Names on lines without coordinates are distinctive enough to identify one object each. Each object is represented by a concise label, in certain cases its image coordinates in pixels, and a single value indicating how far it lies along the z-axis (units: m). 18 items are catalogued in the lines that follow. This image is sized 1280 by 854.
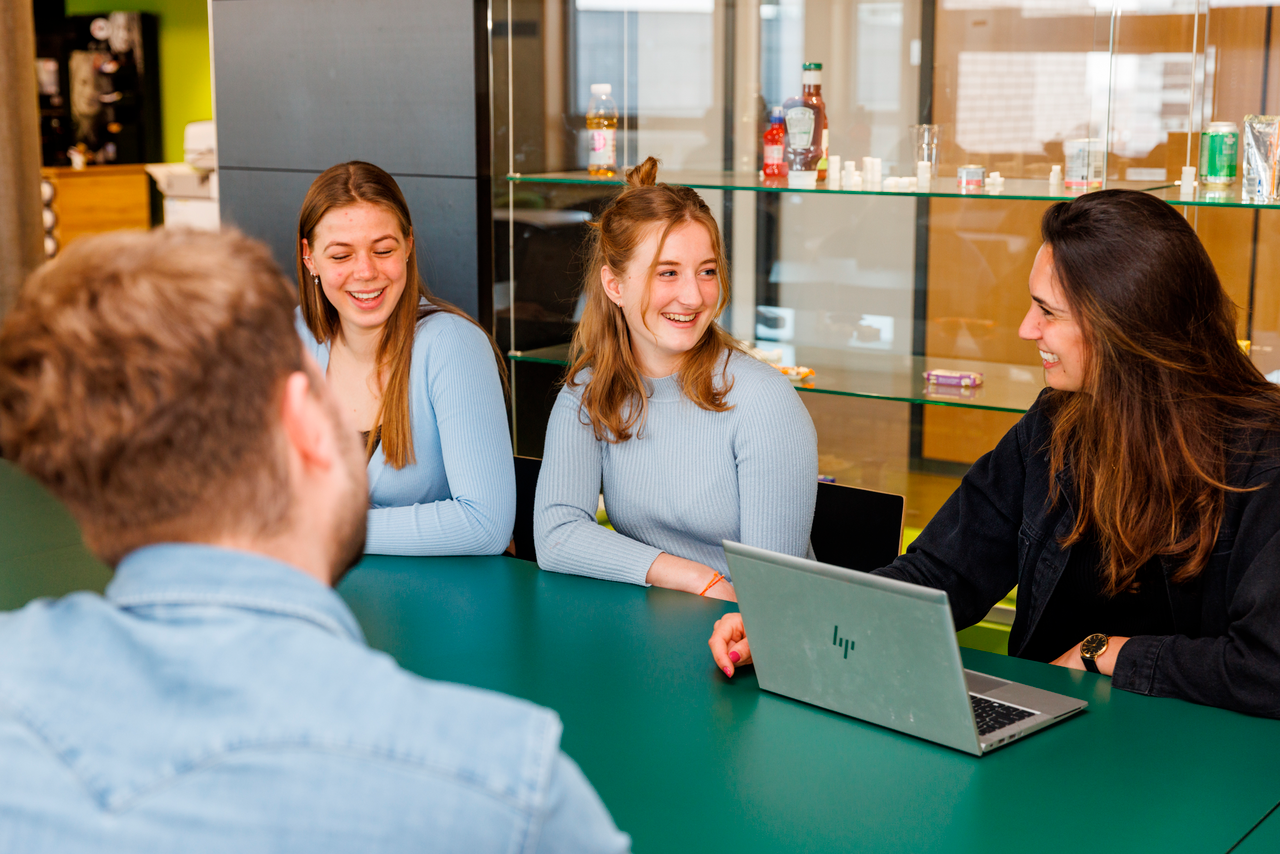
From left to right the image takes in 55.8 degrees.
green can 2.58
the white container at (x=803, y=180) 2.97
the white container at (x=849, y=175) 2.97
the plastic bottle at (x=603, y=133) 3.33
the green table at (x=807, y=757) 1.09
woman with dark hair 1.43
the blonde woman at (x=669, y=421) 2.01
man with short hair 0.57
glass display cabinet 2.92
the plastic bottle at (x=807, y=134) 3.05
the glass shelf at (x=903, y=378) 2.91
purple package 3.02
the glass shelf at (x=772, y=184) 2.72
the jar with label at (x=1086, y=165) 2.71
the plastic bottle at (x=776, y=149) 3.07
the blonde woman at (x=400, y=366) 2.09
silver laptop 1.19
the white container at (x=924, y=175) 2.92
